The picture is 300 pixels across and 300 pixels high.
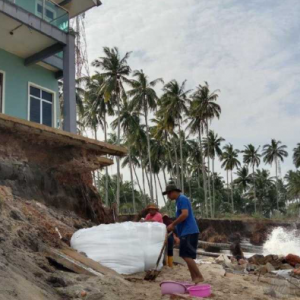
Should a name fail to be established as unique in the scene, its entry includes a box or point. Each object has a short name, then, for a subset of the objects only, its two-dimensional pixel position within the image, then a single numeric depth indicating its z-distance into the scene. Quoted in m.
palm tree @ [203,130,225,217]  48.72
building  11.27
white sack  5.43
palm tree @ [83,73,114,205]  35.28
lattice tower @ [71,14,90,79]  39.24
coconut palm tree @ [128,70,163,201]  36.62
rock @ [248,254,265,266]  9.93
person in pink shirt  6.92
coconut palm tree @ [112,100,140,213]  37.56
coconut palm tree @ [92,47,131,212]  33.38
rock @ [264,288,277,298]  4.69
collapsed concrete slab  7.64
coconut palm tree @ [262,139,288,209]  58.66
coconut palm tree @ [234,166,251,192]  60.13
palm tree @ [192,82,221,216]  38.44
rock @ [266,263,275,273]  7.95
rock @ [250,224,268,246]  27.53
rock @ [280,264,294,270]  8.87
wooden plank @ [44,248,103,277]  4.81
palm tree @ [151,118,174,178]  38.91
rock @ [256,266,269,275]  7.52
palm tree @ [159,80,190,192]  37.78
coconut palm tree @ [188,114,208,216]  38.62
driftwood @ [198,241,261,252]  21.37
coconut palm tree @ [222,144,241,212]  55.78
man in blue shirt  5.08
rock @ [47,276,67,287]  4.11
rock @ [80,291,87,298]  3.85
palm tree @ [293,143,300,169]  56.91
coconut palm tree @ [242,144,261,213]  58.34
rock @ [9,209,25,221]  5.67
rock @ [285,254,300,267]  9.55
